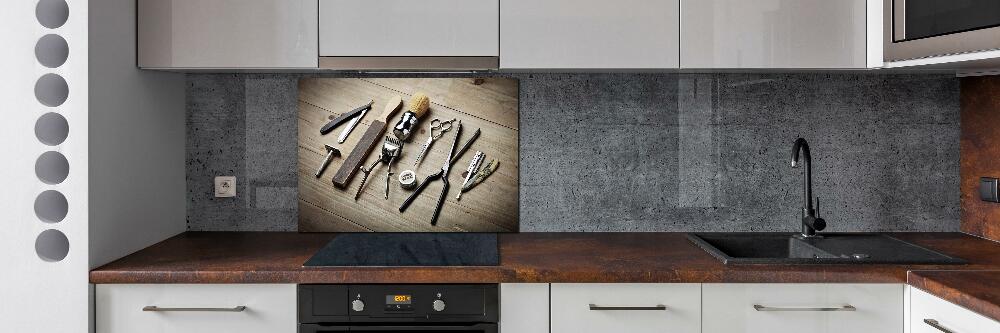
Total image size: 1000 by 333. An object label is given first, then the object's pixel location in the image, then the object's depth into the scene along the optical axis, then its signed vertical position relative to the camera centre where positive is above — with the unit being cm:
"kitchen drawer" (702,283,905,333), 186 -36
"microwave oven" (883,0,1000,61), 183 +37
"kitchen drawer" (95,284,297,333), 188 -37
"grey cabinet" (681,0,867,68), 215 +40
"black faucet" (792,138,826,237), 228 -14
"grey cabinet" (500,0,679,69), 215 +40
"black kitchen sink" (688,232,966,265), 217 -25
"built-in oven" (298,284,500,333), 187 -36
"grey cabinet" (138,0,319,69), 214 +39
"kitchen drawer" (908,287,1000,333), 154 -34
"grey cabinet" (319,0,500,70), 215 +39
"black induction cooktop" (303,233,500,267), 195 -25
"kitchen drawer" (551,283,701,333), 188 -37
